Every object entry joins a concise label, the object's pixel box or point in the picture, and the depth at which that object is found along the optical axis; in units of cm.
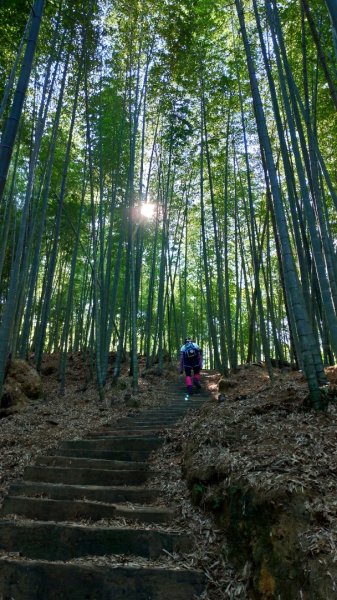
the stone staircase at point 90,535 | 197
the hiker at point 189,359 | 770
